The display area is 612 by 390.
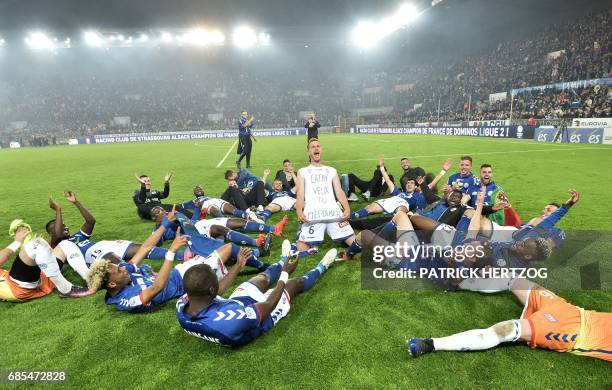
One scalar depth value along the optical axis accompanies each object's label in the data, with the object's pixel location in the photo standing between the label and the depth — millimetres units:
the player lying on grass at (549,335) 2920
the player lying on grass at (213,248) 4738
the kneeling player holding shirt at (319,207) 5457
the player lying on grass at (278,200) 8018
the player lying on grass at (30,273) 4141
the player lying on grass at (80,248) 4867
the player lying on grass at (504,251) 3807
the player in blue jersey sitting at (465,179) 6812
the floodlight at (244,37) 63197
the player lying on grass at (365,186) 8766
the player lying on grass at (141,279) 3600
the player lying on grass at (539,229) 4707
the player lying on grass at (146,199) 7800
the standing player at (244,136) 14820
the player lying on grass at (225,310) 2918
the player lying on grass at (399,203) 7160
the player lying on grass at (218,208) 7364
